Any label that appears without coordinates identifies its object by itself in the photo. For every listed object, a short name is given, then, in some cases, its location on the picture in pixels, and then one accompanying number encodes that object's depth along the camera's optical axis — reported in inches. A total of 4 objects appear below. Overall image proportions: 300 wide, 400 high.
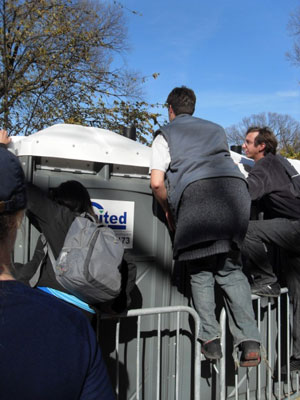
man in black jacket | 130.1
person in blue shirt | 34.9
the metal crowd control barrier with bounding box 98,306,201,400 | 103.0
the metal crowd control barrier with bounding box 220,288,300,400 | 137.1
